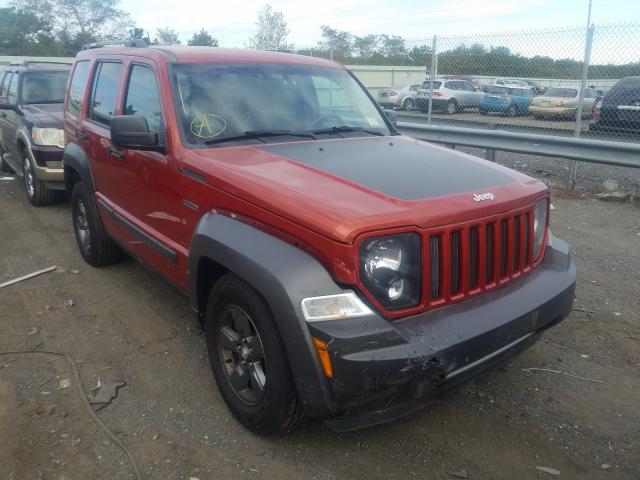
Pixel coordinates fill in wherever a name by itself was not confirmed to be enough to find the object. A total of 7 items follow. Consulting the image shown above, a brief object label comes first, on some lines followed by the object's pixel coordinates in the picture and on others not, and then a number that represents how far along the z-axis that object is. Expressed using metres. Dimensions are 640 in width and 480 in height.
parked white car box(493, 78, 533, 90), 11.02
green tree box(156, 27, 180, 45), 50.46
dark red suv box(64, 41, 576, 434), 2.27
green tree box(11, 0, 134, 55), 49.47
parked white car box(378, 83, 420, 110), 14.25
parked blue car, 11.73
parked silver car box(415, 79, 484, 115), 11.59
